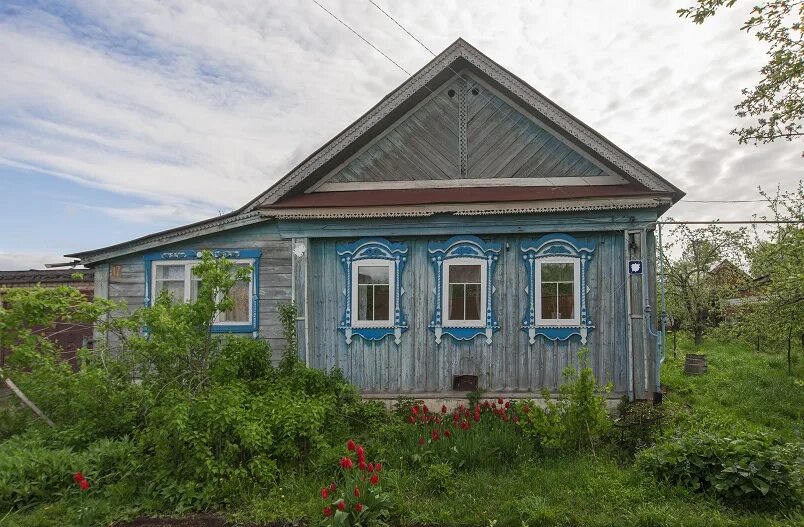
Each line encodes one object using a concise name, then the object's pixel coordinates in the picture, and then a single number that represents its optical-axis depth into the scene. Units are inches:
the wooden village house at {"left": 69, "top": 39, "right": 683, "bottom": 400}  305.7
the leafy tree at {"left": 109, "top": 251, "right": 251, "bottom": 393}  229.9
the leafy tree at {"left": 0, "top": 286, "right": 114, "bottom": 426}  234.7
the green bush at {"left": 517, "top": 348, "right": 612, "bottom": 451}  224.7
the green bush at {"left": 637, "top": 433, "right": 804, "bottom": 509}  180.4
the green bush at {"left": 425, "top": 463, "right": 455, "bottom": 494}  199.6
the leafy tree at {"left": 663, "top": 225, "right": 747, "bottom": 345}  704.4
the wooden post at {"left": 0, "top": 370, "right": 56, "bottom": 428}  237.8
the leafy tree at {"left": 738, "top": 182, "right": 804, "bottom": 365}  343.8
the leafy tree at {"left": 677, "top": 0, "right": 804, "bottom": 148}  274.5
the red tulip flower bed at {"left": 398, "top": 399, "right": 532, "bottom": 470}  224.1
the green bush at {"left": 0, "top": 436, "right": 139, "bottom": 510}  193.0
